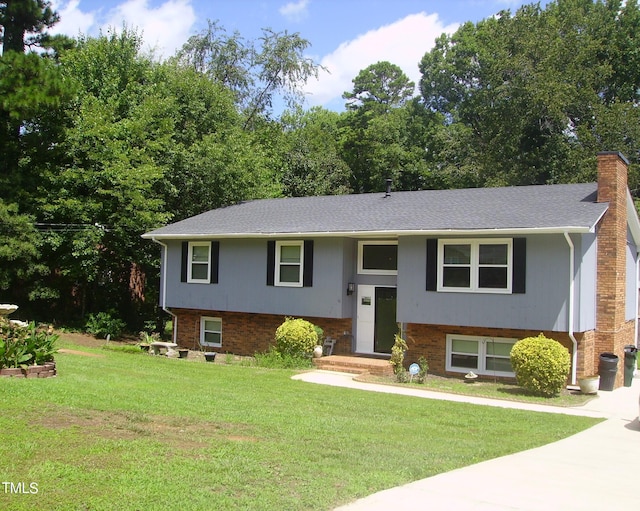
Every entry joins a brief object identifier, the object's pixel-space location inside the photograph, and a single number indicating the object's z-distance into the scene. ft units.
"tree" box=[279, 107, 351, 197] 111.14
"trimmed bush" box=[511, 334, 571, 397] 45.24
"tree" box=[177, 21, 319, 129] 124.26
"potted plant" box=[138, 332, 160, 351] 64.59
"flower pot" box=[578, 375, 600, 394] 47.86
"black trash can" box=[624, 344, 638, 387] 54.29
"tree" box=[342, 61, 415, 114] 179.52
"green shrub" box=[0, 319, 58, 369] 35.47
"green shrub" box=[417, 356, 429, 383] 49.83
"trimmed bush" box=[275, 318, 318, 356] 57.72
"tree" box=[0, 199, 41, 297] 67.87
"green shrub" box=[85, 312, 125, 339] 74.18
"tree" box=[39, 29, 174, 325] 72.64
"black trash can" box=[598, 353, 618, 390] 51.16
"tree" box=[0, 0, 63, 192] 64.80
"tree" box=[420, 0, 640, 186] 102.83
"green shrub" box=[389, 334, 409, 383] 51.47
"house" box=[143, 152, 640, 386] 50.75
